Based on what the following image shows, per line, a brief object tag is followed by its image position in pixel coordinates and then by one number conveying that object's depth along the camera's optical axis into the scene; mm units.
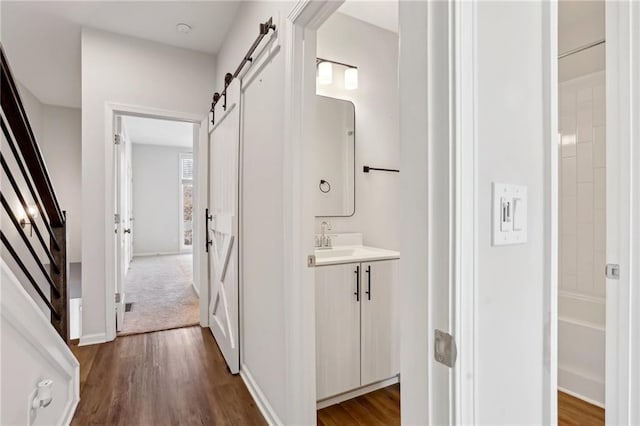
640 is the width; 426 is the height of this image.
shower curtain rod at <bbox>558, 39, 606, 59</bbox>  2125
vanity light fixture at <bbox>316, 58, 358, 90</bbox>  2492
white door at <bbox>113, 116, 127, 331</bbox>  3135
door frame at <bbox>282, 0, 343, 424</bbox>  1579
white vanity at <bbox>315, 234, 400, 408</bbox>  1932
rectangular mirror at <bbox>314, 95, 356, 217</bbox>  2512
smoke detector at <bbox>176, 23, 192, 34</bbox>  2873
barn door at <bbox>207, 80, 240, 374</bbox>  2363
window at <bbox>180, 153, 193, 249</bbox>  8469
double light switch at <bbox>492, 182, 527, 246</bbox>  660
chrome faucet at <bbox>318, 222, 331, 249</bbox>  2455
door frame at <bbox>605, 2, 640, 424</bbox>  1139
